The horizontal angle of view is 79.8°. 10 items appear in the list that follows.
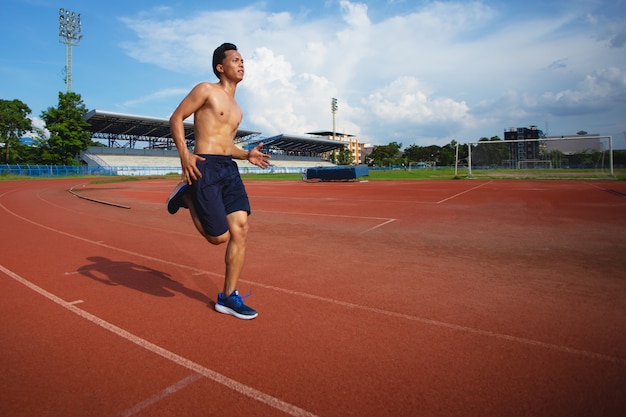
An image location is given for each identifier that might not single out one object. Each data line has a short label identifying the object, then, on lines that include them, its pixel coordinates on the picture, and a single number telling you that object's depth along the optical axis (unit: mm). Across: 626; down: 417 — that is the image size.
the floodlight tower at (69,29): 50750
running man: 3195
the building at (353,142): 134625
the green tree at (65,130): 52094
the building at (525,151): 31767
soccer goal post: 27781
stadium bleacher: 55719
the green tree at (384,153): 118275
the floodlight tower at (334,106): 103062
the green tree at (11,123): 53750
